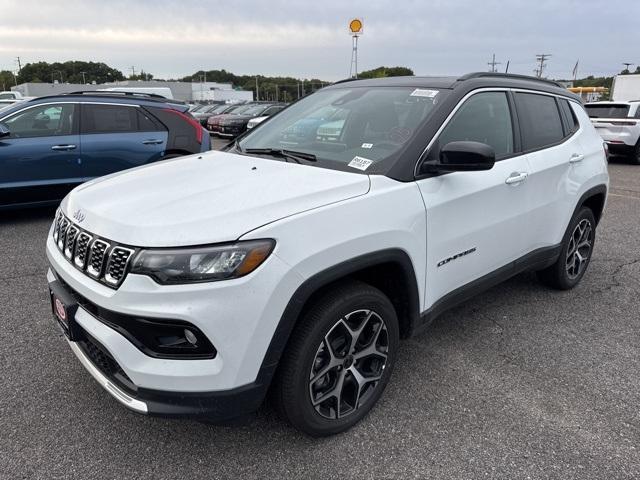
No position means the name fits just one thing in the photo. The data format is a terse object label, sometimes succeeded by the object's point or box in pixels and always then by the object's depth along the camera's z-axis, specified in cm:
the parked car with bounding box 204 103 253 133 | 1981
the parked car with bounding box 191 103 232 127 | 2346
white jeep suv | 197
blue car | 627
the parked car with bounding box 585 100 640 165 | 1262
